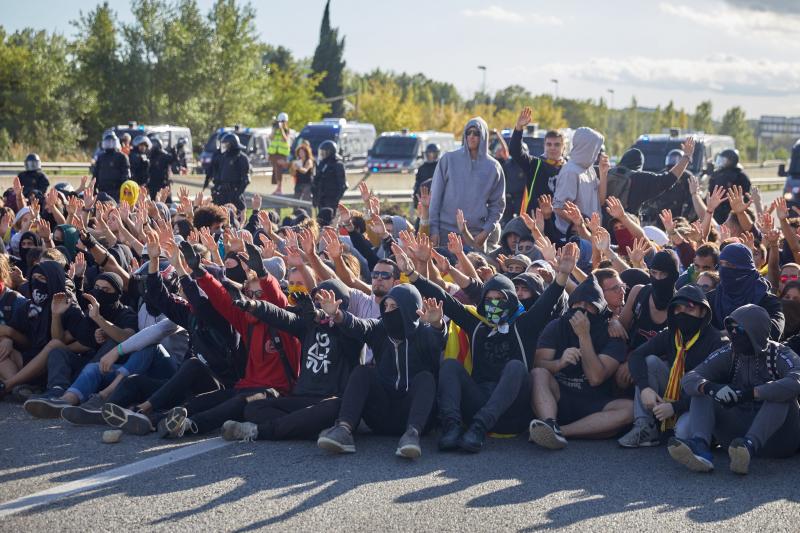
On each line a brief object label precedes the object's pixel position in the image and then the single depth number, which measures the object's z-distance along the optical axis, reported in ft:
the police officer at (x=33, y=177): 57.98
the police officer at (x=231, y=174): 58.80
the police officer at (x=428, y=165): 58.29
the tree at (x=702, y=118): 304.50
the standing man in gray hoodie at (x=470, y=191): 39.04
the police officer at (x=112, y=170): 59.41
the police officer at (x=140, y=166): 65.31
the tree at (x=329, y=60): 263.70
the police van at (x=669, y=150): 80.64
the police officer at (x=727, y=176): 50.62
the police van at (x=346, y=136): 117.70
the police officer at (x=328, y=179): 56.59
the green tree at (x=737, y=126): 320.50
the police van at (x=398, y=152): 108.47
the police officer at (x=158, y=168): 67.36
